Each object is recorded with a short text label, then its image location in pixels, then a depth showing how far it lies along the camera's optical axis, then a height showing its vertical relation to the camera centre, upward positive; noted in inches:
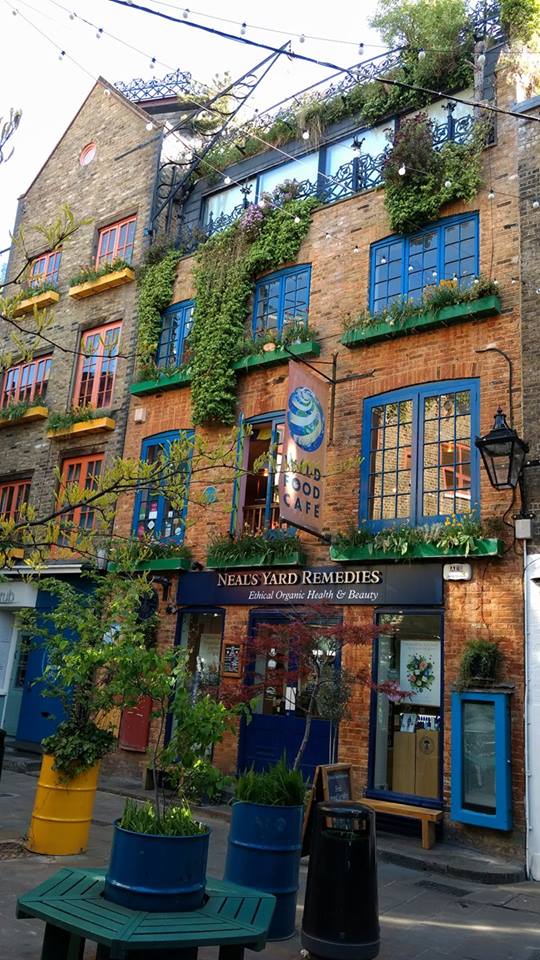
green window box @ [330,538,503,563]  377.4 +83.5
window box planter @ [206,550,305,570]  454.9 +85.0
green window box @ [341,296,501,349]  412.8 +216.7
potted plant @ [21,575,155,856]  304.3 -24.1
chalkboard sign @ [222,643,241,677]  475.5 +26.0
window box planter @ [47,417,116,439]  619.8 +210.1
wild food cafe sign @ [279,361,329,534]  407.5 +138.2
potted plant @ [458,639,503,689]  365.7 +26.6
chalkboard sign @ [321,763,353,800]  296.7 -26.7
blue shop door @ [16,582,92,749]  612.4 -13.4
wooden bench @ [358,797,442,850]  357.7 -43.9
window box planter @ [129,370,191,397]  565.6 +227.9
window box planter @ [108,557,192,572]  518.0 +88.4
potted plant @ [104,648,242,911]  167.6 -28.2
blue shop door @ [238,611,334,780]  432.1 -14.1
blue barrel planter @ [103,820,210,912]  166.4 -37.2
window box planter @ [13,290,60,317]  713.6 +349.9
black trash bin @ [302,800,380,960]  208.4 -47.1
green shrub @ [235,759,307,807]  235.8 -24.3
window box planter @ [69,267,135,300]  652.7 +342.8
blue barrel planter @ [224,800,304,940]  227.9 -42.6
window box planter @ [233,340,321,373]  488.4 +221.7
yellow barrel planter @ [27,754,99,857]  309.1 -48.7
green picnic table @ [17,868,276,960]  148.4 -44.5
